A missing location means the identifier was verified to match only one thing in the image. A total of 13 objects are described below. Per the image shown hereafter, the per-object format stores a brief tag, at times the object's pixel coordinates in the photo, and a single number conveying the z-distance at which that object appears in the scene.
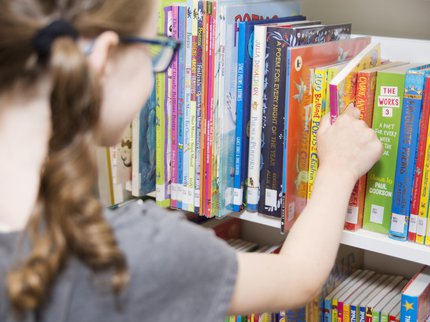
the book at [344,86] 1.05
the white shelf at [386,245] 1.06
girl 0.66
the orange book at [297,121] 1.10
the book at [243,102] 1.14
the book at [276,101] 1.11
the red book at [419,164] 1.02
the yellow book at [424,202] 1.04
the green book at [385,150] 1.06
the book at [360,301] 1.24
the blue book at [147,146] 1.27
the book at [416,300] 1.10
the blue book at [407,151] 1.03
